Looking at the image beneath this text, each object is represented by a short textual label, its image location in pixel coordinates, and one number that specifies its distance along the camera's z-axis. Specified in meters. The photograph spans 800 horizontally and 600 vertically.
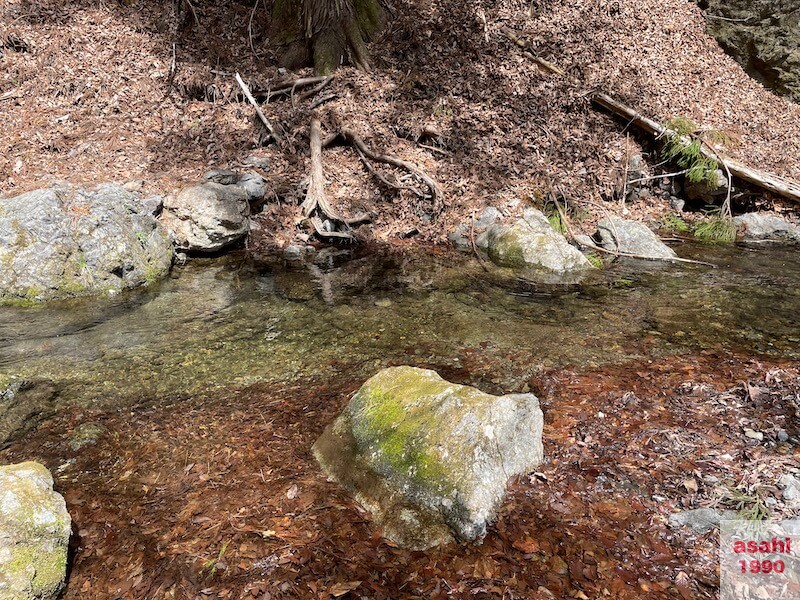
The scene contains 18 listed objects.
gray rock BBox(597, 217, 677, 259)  7.73
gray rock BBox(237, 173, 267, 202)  8.38
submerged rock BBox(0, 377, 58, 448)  3.79
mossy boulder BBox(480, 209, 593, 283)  7.18
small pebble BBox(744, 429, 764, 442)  3.29
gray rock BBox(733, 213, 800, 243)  8.23
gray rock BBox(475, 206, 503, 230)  8.45
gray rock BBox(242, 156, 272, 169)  8.98
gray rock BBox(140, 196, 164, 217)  7.40
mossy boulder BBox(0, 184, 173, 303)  6.16
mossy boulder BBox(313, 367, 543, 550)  2.83
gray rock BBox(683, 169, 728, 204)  8.84
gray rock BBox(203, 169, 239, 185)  8.30
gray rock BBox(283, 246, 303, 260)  7.97
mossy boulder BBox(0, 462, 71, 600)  2.35
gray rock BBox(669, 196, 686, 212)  9.36
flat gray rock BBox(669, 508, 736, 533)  2.66
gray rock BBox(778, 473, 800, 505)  2.70
